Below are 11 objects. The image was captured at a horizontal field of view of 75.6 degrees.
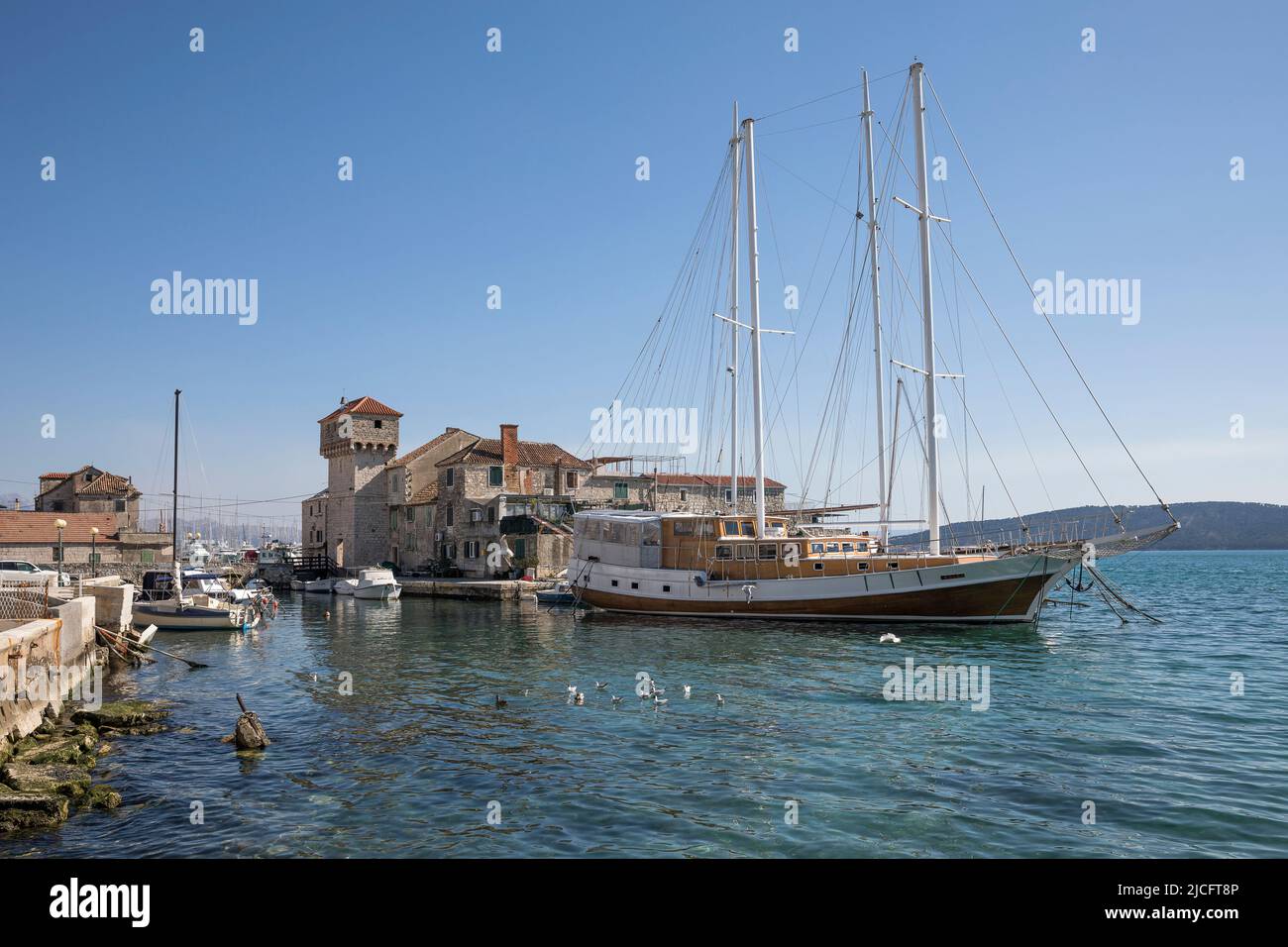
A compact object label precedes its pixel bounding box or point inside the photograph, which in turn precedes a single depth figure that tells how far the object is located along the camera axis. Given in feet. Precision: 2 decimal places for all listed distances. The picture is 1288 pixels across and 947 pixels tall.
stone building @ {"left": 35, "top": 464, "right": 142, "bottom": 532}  253.85
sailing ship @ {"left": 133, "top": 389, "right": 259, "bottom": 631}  125.18
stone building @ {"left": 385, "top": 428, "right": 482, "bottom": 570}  214.10
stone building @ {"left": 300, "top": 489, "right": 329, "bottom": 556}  241.76
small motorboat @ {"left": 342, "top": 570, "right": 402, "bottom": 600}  174.70
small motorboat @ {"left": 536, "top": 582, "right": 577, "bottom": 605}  159.04
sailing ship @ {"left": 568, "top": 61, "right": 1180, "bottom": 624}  111.75
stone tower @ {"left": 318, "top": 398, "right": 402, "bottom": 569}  223.30
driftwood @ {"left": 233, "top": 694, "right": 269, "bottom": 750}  53.11
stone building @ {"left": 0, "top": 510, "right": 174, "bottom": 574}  208.64
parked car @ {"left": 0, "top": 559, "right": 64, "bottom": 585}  102.99
